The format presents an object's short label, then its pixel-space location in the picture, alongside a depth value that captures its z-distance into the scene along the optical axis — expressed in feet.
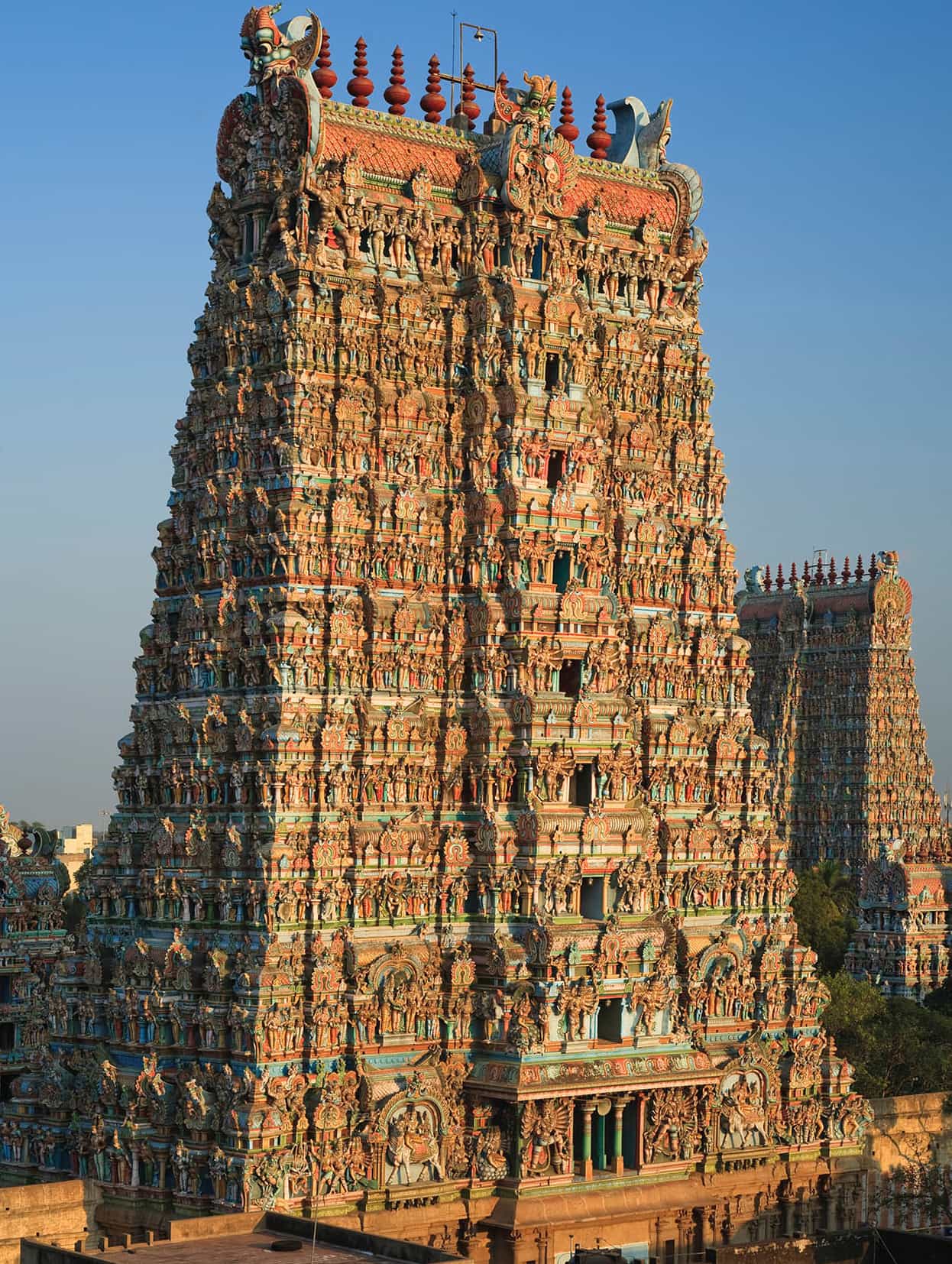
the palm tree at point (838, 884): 436.76
